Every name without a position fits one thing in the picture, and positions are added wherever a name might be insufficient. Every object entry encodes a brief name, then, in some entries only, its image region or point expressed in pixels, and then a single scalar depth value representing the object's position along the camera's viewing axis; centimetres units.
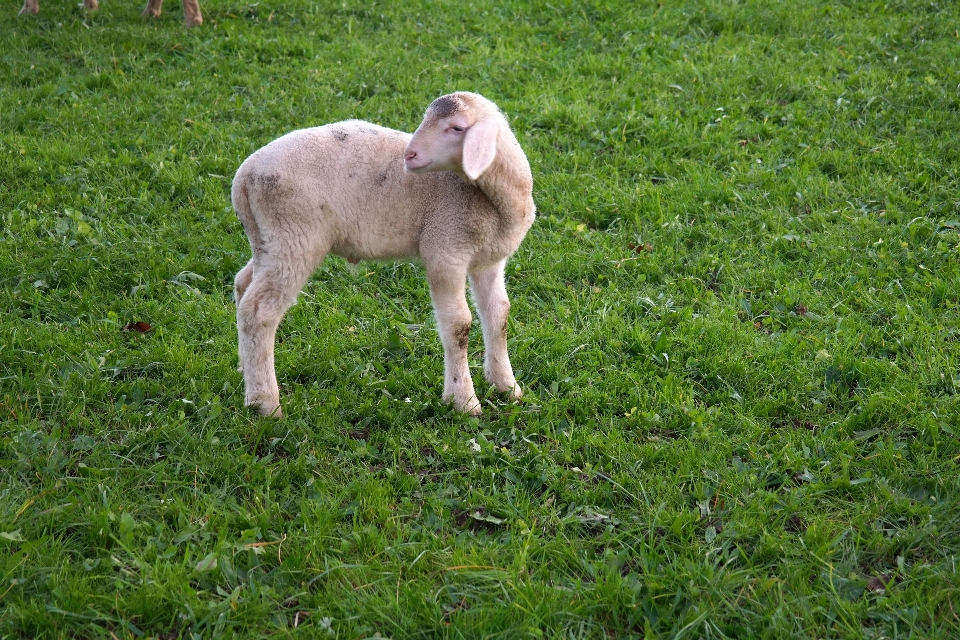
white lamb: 407
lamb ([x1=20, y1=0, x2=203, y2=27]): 941
